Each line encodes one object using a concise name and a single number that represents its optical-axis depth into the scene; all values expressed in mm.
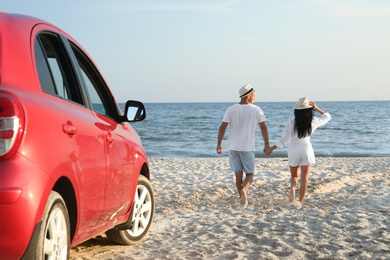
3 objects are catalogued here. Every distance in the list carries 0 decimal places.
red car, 2844
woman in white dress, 8828
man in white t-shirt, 8719
